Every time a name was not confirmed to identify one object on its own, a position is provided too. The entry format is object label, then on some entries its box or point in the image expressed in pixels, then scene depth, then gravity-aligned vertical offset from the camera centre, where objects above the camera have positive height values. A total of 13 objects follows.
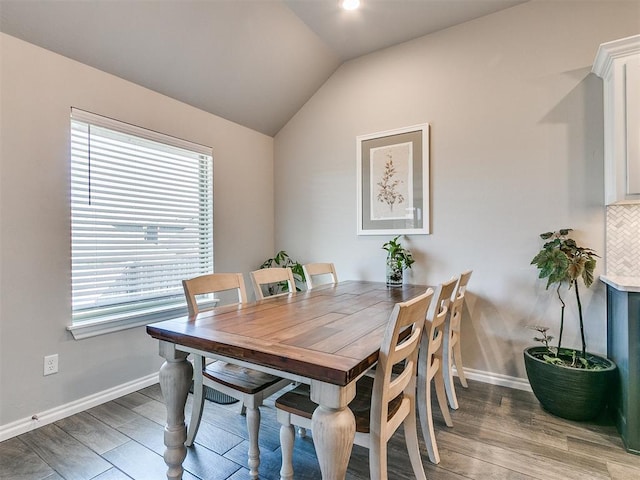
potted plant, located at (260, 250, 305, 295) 3.60 -0.29
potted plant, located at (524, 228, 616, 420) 1.96 -0.83
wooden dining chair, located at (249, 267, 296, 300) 2.03 -0.26
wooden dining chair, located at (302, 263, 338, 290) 2.60 -0.27
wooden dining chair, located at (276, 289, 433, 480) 1.11 -0.69
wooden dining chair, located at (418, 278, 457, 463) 1.54 -0.62
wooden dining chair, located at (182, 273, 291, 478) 1.50 -0.70
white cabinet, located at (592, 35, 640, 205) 1.93 +0.76
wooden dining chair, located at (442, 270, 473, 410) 2.09 -0.68
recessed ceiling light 2.54 +1.88
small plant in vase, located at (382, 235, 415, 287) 2.78 -0.21
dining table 1.00 -0.40
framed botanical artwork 2.90 +0.54
